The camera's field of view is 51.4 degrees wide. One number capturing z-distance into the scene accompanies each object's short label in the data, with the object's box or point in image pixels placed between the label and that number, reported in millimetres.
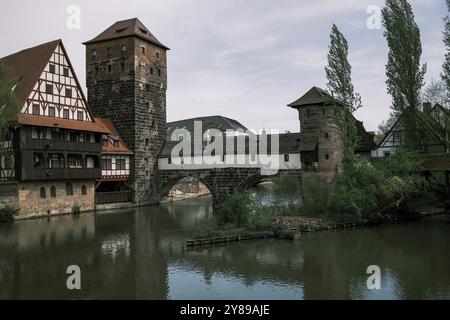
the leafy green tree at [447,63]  30936
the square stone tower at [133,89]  44469
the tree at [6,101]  29172
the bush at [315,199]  29953
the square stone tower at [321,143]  34969
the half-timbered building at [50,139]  33062
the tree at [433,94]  48250
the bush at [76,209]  37250
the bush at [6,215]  30812
